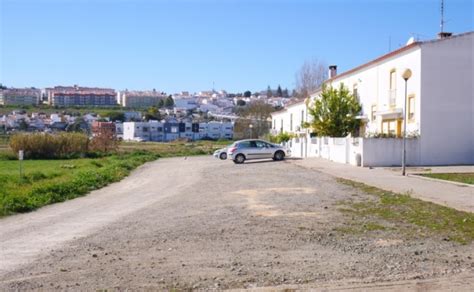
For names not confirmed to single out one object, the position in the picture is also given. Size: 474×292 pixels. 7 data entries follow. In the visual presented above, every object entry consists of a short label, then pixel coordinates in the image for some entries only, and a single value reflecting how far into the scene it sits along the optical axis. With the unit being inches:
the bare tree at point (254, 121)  3502.7
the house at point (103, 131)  2672.2
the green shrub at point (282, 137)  2150.8
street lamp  997.2
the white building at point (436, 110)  1190.3
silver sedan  1448.1
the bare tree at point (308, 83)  3100.4
